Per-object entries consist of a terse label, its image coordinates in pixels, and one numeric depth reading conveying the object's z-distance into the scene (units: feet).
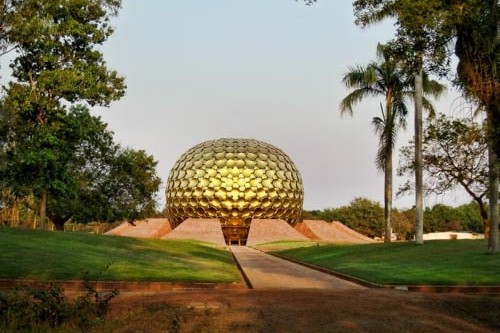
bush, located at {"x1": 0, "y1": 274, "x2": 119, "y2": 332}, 27.30
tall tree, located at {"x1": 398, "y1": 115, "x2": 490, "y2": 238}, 95.55
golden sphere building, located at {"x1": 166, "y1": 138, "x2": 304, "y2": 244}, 194.18
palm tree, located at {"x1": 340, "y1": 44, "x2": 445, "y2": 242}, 109.91
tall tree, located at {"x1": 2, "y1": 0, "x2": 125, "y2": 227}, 93.45
